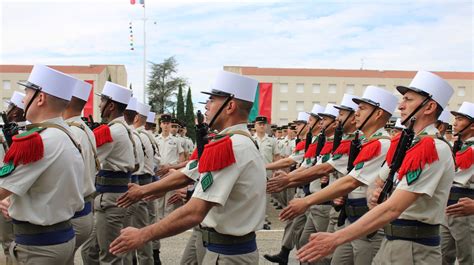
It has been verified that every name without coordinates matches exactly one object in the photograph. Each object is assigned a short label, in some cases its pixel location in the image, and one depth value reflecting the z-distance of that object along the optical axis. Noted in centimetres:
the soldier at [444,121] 784
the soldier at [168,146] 1427
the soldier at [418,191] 334
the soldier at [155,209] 799
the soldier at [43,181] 370
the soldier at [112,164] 632
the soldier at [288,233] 792
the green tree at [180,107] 5131
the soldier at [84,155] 507
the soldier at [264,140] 1482
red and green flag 3591
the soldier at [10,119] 682
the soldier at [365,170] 432
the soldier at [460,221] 663
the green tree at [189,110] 4962
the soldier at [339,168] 537
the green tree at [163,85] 6089
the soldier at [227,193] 339
